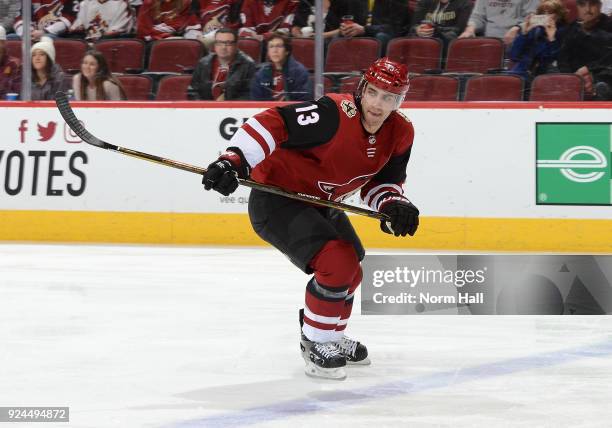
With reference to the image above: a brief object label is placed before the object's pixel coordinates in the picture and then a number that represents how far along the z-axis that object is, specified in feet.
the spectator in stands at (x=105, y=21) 49.67
